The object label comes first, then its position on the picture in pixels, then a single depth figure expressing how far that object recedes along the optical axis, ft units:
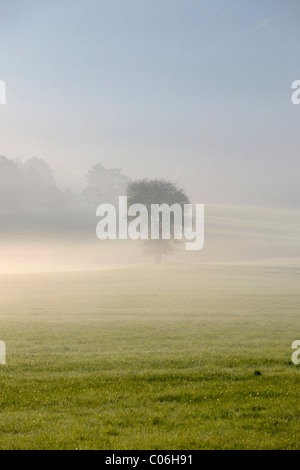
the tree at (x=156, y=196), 330.34
